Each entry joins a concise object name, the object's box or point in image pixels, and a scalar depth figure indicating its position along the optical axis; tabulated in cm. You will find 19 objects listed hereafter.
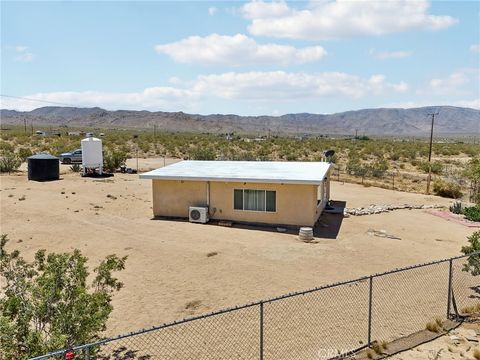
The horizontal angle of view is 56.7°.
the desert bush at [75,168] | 4066
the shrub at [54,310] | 738
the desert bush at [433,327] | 1075
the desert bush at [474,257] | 1302
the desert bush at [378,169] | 4294
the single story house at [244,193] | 2145
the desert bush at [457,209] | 2649
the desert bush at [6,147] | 5303
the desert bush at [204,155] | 4994
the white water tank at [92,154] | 3759
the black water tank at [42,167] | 3394
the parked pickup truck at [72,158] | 4697
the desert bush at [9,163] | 3841
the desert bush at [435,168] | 4508
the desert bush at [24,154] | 4731
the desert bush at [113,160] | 4138
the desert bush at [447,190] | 3338
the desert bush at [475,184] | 1720
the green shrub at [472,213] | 2417
